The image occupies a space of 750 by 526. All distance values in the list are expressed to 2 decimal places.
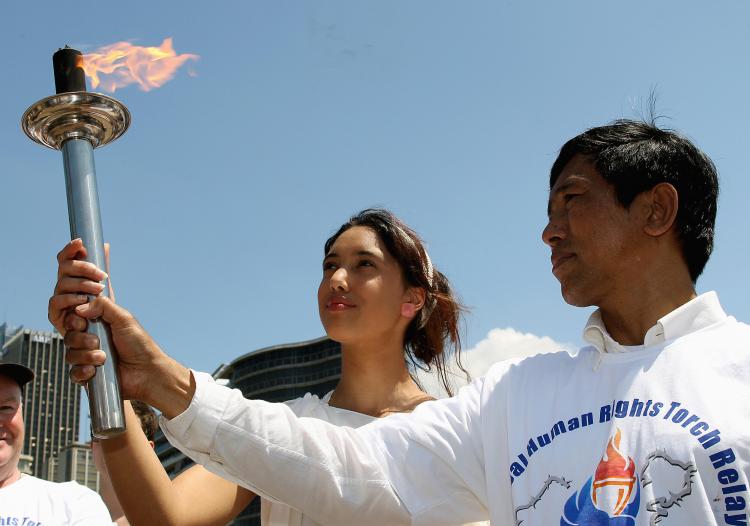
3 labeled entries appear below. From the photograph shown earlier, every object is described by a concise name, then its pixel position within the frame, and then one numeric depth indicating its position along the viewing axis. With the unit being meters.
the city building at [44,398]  182.25
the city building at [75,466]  162.38
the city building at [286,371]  96.56
